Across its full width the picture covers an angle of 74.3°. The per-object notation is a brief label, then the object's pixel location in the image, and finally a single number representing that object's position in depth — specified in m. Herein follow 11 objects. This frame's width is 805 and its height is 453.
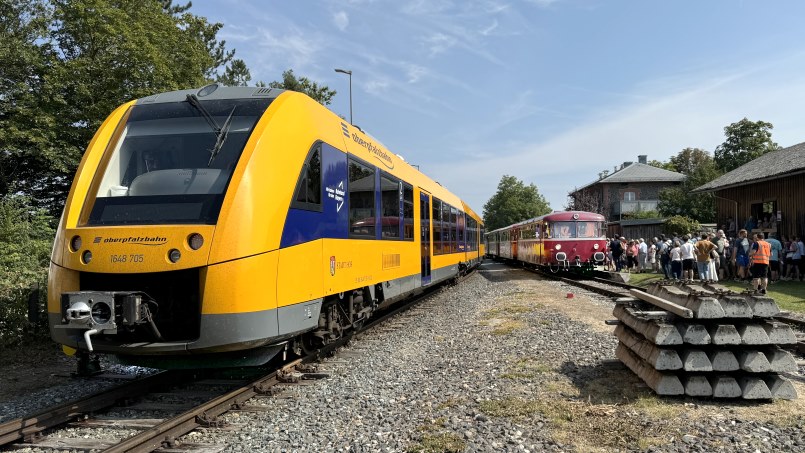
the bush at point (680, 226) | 29.17
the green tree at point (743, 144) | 50.97
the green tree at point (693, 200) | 47.44
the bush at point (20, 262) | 7.72
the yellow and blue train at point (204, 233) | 4.63
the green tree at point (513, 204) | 75.25
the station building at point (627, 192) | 61.25
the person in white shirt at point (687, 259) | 16.14
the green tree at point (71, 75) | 16.70
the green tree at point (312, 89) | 35.41
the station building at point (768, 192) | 19.59
